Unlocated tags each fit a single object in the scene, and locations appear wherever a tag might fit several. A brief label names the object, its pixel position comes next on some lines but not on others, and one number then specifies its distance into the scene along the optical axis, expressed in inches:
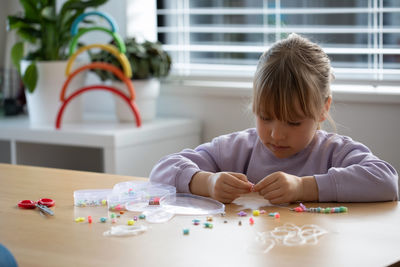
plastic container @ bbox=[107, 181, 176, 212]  57.0
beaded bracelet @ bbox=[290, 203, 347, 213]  54.9
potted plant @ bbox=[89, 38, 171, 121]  99.8
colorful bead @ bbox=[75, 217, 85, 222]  54.0
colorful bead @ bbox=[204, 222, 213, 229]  52.0
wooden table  46.7
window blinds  95.4
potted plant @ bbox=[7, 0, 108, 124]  100.8
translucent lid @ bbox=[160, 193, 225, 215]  55.4
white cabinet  92.2
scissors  57.1
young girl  57.5
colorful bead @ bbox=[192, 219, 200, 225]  52.7
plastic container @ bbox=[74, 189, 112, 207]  57.9
